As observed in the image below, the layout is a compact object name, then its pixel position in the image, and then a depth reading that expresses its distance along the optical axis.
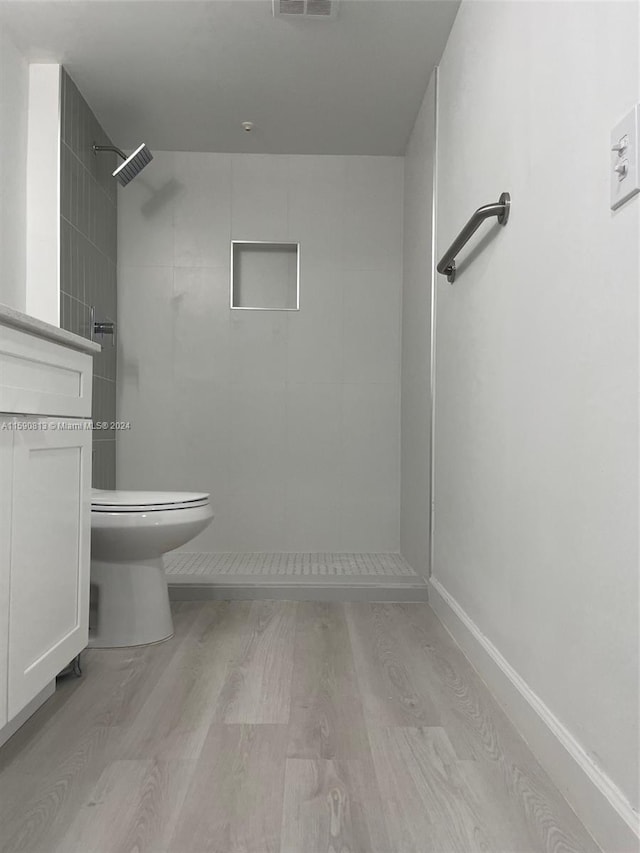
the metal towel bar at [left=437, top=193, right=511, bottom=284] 1.67
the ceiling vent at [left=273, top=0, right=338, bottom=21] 2.24
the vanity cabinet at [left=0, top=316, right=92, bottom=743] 1.28
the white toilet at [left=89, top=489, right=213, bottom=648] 2.07
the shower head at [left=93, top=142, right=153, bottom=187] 2.96
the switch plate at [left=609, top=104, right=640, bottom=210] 0.99
